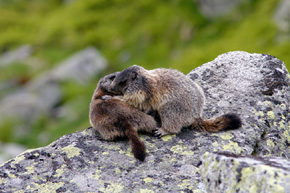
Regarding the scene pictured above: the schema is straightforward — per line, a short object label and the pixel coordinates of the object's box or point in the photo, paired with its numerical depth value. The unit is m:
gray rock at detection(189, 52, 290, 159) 14.84
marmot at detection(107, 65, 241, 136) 15.41
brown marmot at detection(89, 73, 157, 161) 14.66
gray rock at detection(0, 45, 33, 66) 56.91
